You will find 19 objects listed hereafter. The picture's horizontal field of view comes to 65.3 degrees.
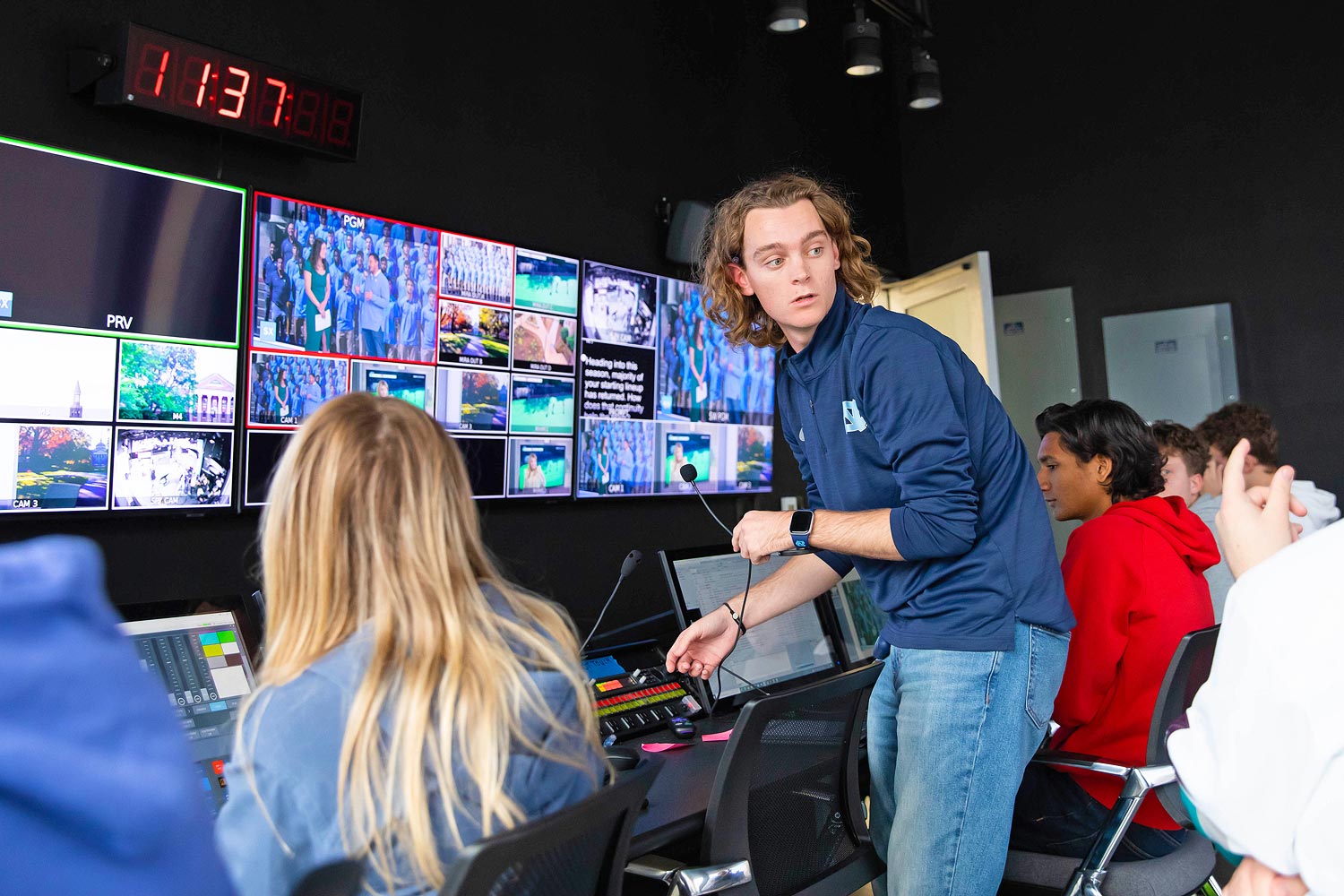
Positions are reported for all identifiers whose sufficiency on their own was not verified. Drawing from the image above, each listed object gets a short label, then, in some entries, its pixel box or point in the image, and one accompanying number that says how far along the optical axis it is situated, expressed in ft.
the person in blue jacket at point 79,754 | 1.53
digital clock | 7.22
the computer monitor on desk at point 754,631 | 8.48
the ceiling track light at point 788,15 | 12.30
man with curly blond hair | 5.75
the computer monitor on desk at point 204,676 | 5.45
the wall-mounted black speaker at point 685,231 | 12.49
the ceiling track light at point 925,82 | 15.23
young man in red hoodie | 7.13
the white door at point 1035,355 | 16.84
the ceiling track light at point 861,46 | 13.76
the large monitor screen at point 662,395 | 11.51
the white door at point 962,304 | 14.65
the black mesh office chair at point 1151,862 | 6.53
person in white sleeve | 2.88
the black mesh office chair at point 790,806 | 5.28
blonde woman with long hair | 3.60
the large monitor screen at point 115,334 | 7.00
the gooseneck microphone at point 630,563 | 7.91
